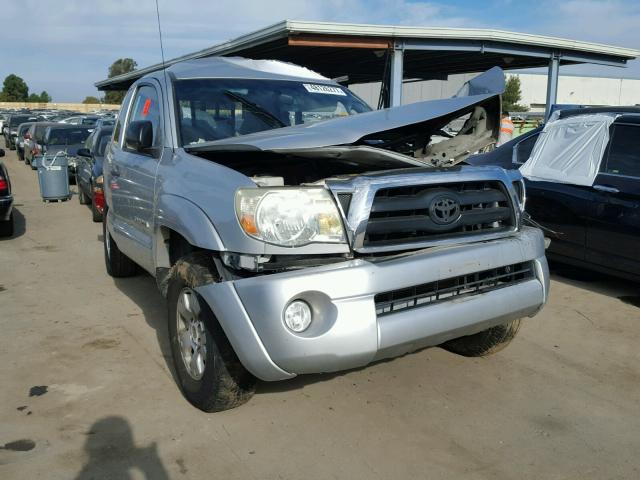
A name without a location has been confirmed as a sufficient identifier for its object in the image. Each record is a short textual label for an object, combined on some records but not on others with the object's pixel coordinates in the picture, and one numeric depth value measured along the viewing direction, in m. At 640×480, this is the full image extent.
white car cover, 5.76
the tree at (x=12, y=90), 114.25
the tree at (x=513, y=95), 57.86
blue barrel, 12.68
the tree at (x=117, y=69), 60.50
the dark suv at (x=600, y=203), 5.32
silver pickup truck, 2.86
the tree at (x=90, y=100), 118.33
